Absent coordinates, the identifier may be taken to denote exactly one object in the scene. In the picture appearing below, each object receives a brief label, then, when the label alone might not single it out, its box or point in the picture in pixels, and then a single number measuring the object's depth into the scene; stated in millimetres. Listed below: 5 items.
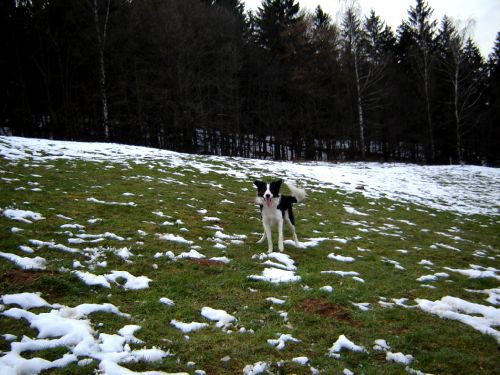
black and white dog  7730
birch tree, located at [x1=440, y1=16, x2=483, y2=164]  35500
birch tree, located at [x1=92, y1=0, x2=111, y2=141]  26828
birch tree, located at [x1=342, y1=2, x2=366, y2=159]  34281
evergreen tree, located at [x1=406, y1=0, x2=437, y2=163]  37469
